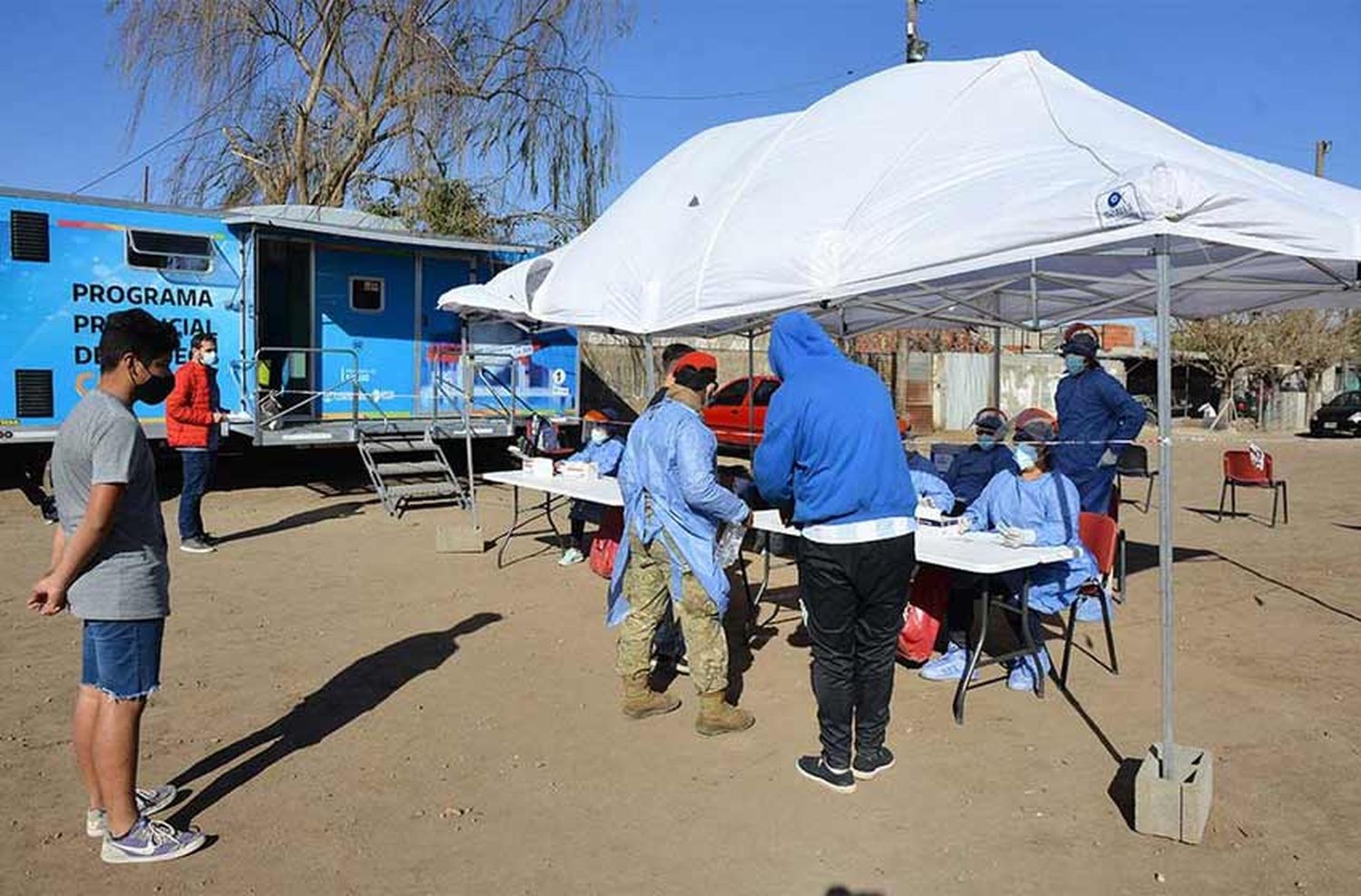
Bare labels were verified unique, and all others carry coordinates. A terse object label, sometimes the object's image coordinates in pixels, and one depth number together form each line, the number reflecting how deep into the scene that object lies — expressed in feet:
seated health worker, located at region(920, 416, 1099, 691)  17.37
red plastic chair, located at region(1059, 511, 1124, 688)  17.93
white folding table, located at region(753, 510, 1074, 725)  15.65
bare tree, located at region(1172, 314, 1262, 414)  98.68
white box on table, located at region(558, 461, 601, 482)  26.32
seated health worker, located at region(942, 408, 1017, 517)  22.65
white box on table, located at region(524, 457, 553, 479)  27.07
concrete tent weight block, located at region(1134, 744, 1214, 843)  11.96
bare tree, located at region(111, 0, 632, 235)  52.31
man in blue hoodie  12.81
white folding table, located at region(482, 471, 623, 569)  22.72
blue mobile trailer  34.55
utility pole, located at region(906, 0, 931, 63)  62.75
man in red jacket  27.99
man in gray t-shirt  10.49
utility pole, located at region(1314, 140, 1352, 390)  106.77
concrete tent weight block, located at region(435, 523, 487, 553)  29.48
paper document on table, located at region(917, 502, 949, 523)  19.53
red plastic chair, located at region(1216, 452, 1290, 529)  36.60
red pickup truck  57.21
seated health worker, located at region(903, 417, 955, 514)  20.52
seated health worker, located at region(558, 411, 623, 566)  26.66
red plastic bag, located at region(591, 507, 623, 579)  25.25
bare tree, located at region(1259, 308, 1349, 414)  100.58
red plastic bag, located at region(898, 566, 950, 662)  18.43
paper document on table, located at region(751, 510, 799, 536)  18.85
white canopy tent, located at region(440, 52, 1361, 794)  13.38
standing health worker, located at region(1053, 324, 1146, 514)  22.68
